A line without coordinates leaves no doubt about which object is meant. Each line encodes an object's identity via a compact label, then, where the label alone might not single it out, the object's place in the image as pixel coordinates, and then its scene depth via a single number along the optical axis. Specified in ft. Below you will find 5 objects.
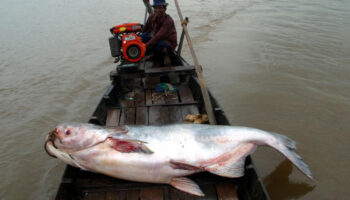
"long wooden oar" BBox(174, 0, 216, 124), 11.51
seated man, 18.75
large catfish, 8.29
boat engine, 16.30
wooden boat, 8.61
